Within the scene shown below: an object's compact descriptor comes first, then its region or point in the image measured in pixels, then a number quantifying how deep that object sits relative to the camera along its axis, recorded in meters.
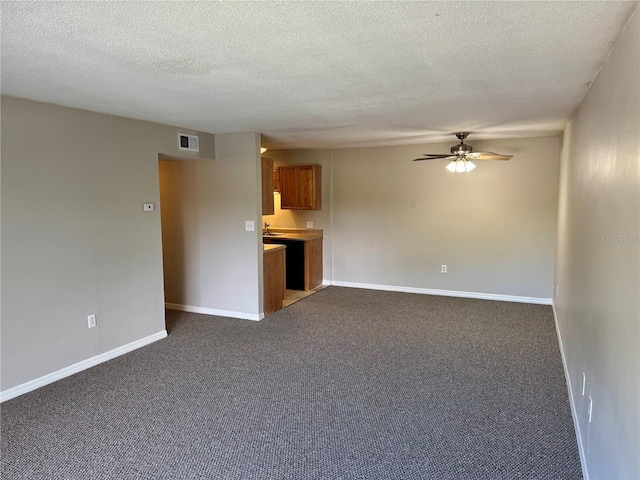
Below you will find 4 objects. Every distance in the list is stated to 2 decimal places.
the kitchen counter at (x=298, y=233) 6.62
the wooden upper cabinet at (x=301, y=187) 6.65
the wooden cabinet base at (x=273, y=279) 5.11
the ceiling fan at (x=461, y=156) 4.78
